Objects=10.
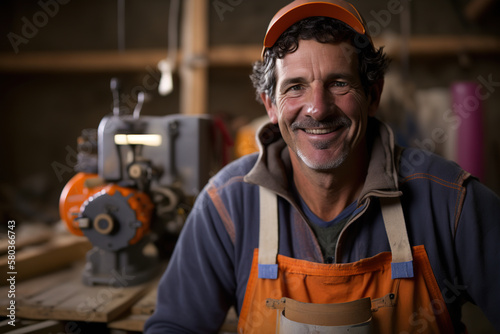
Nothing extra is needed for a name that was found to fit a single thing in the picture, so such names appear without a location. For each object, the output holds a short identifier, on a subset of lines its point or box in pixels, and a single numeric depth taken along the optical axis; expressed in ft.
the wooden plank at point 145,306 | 4.99
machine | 5.39
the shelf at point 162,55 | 9.69
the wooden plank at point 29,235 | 6.35
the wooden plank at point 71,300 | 4.79
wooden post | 9.66
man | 3.96
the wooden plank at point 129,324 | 4.79
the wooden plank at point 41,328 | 4.47
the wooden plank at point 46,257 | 5.67
